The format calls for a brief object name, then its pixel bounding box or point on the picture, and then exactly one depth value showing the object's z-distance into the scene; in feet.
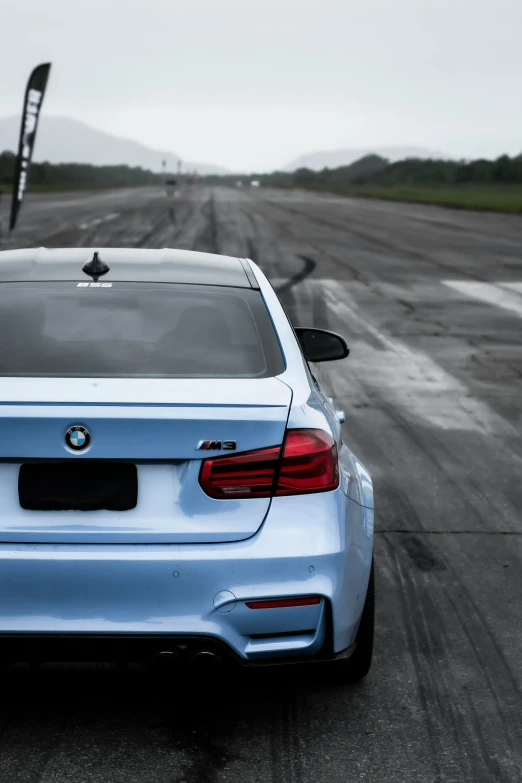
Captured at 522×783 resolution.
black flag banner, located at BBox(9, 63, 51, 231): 90.89
